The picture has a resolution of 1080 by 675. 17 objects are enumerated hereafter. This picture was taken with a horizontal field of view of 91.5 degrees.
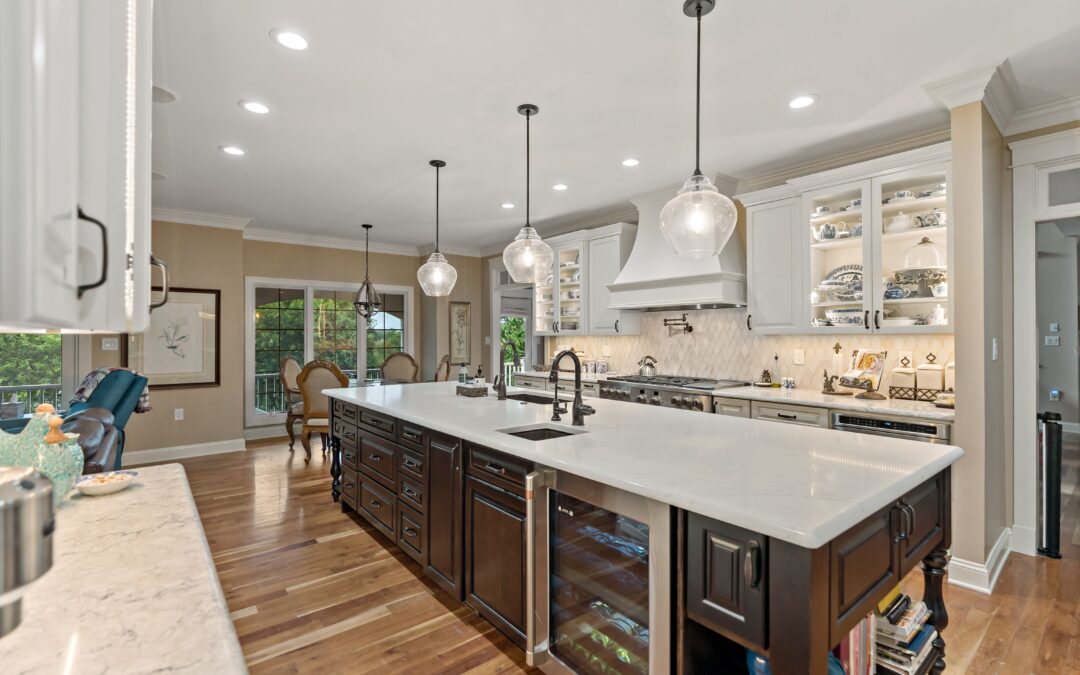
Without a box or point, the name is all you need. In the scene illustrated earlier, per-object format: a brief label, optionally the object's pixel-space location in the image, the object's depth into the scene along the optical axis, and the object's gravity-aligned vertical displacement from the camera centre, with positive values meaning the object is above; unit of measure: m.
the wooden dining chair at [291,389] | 5.79 -0.57
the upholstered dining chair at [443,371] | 6.45 -0.39
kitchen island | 1.25 -0.51
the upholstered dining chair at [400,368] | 6.74 -0.38
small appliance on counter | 0.37 -0.15
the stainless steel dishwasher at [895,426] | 2.91 -0.51
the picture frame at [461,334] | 7.66 +0.08
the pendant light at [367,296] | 6.12 +0.51
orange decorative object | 1.26 -0.22
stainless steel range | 4.13 -0.43
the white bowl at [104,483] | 1.49 -0.42
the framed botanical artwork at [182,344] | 5.45 -0.05
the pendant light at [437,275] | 3.95 +0.49
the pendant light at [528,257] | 3.33 +0.53
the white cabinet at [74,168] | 0.34 +0.13
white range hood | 4.22 +0.54
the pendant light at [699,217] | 2.19 +0.52
